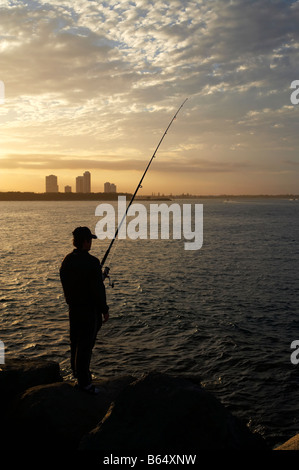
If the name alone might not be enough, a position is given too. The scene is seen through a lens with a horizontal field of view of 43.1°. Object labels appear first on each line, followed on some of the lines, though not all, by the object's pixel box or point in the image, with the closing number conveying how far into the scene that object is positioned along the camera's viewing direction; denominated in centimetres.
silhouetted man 514
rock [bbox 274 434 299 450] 393
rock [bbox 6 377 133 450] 448
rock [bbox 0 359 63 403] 541
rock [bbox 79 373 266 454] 385
